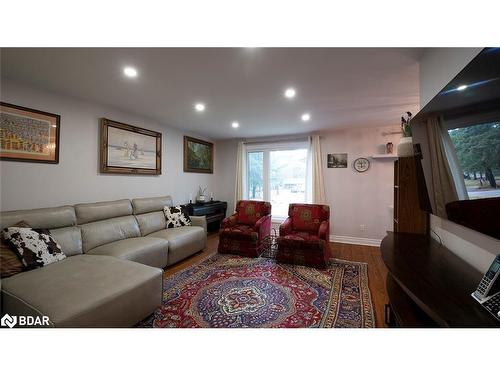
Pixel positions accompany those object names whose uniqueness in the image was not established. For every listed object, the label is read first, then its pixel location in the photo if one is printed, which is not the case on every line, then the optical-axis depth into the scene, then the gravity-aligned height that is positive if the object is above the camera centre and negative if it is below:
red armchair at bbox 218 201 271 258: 3.19 -0.67
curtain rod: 4.39 +1.14
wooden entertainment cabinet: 0.79 -0.47
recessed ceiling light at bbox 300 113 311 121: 3.16 +1.20
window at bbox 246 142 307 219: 4.56 +0.36
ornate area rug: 1.69 -1.10
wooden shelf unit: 1.89 -0.13
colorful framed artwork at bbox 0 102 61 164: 2.00 +0.58
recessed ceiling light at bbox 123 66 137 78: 1.84 +1.12
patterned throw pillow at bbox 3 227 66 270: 1.70 -0.51
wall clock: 3.93 +0.51
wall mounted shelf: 3.64 +0.62
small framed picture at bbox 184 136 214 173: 4.29 +0.78
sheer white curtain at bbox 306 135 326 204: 4.18 +0.40
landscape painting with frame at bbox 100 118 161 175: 2.84 +0.63
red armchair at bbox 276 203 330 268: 2.75 -0.69
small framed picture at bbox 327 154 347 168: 4.10 +0.61
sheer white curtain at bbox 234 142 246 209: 4.86 +0.47
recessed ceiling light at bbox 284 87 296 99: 2.28 +1.15
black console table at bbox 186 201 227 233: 3.99 -0.47
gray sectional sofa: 1.28 -0.69
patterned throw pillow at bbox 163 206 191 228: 3.32 -0.47
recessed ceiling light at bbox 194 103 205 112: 2.77 +1.19
